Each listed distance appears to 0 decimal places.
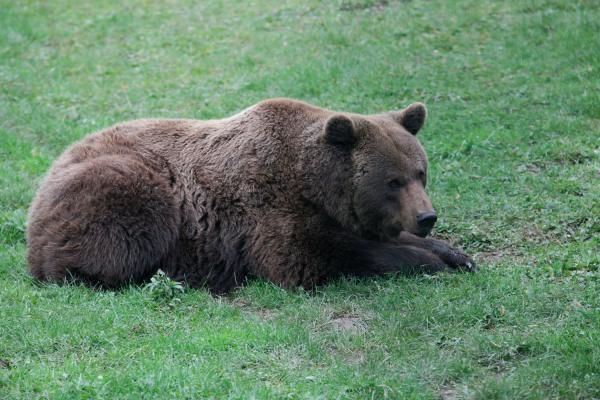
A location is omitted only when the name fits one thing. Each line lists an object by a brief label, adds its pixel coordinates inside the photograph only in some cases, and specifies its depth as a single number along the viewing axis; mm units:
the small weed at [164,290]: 14055
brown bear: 14703
